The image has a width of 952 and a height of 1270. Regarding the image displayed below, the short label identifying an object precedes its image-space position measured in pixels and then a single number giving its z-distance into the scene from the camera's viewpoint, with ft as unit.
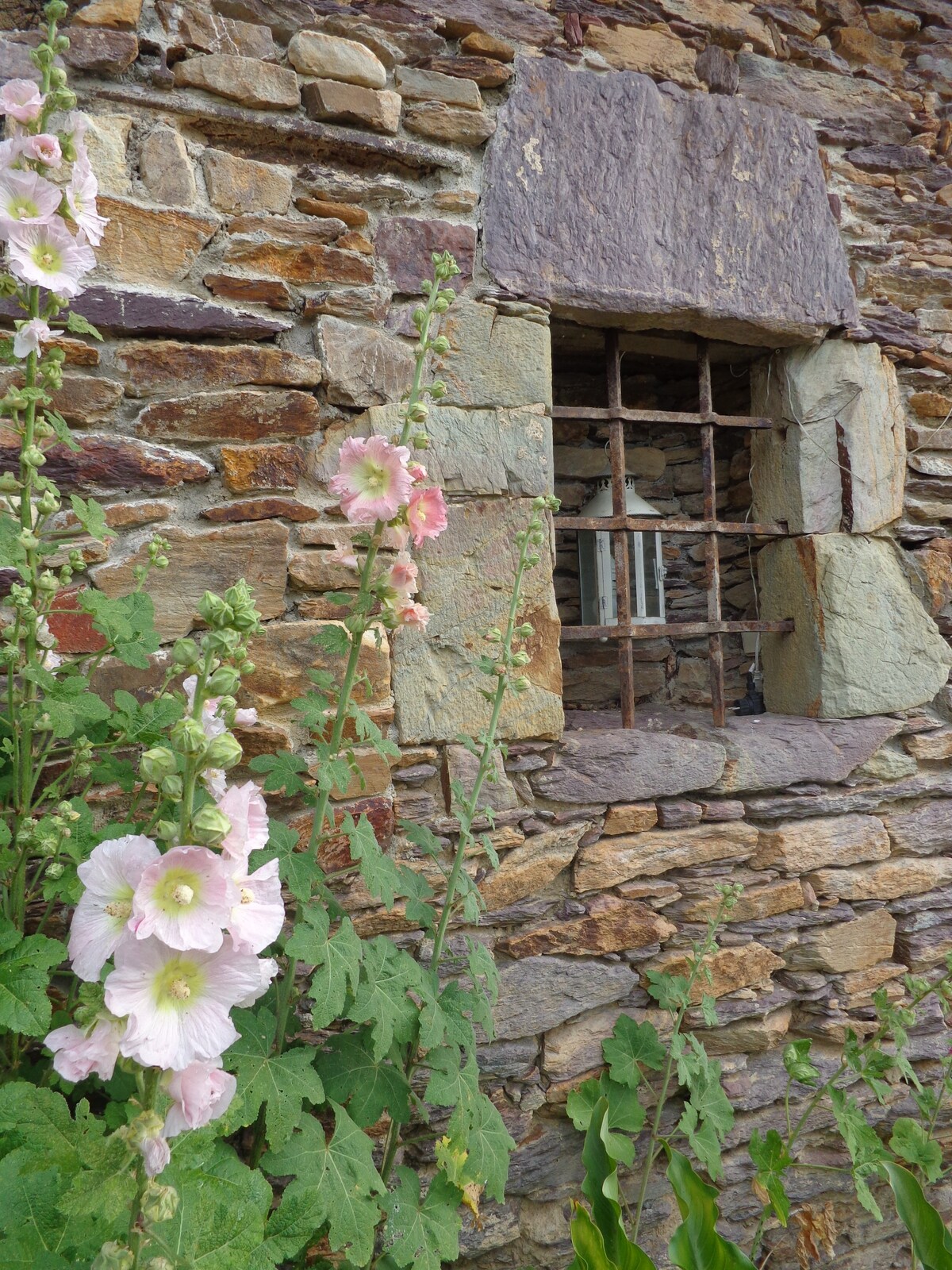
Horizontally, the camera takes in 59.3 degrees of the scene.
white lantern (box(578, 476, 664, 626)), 8.18
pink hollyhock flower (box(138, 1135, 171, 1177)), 2.49
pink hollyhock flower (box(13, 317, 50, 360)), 3.92
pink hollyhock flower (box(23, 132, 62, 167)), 3.92
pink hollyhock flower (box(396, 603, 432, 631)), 4.41
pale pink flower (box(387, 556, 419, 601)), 4.43
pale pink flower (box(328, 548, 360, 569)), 4.70
